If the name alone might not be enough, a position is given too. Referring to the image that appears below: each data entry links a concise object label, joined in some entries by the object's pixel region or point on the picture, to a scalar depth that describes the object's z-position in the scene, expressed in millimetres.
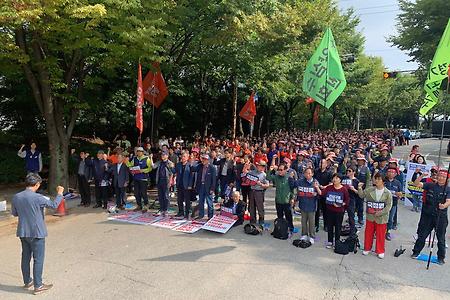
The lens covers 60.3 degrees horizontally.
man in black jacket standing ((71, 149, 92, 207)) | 11586
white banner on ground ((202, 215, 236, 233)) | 8843
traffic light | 23633
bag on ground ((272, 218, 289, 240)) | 8609
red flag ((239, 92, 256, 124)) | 21812
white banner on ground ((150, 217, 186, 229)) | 9438
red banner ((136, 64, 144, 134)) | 12594
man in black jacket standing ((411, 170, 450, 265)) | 7289
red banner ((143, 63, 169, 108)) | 15344
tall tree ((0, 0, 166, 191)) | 9058
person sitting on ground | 9492
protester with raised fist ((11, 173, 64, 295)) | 5676
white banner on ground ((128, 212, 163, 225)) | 9758
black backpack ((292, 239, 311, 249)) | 8062
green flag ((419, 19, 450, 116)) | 7902
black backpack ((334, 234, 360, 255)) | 7711
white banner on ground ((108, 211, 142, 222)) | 10088
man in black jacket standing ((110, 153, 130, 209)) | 11062
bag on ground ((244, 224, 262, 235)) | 8867
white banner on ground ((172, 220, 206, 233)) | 9070
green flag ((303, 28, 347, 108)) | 10633
